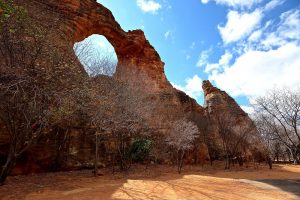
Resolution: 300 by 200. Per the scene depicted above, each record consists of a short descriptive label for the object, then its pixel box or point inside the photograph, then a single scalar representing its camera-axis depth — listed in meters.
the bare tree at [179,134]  13.59
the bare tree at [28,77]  6.45
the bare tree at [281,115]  20.13
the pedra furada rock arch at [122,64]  10.34
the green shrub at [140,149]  13.76
